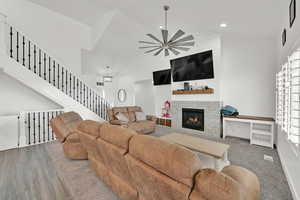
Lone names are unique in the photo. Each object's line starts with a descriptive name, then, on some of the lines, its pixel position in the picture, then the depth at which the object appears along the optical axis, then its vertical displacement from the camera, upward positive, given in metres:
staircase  3.42 +0.54
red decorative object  6.11 -0.40
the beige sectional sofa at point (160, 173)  0.82 -0.54
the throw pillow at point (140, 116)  5.13 -0.61
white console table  3.57 -0.83
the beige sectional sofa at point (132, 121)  4.46 -0.75
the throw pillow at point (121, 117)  4.74 -0.60
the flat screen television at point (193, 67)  4.50 +1.23
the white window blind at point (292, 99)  1.62 +0.03
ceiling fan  2.70 +1.31
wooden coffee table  2.30 -0.87
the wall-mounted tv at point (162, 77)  5.83 +1.05
